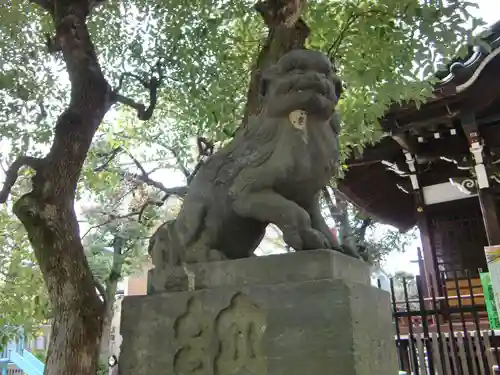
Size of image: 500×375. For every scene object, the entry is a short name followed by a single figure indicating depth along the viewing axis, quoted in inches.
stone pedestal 77.2
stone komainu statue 92.0
